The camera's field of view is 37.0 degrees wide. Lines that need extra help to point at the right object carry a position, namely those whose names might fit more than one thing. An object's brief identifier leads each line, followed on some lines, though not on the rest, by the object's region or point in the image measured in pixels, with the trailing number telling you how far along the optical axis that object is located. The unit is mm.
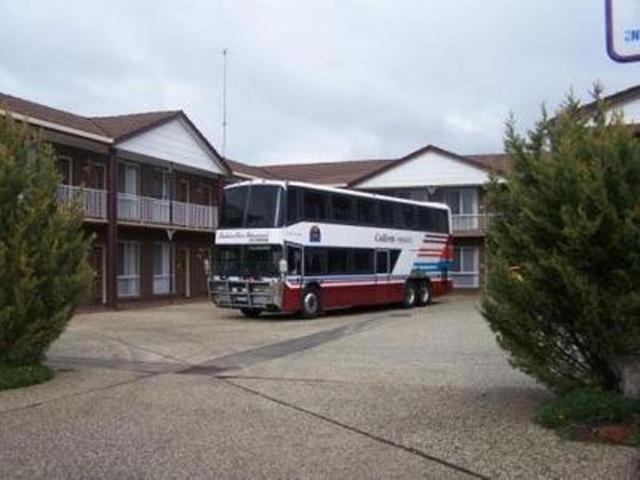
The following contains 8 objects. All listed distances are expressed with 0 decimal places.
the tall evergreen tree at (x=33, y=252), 13039
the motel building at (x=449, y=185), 46344
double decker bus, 26688
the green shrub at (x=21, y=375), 12508
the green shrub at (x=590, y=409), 9000
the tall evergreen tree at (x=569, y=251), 9000
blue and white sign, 5105
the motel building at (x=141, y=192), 32219
